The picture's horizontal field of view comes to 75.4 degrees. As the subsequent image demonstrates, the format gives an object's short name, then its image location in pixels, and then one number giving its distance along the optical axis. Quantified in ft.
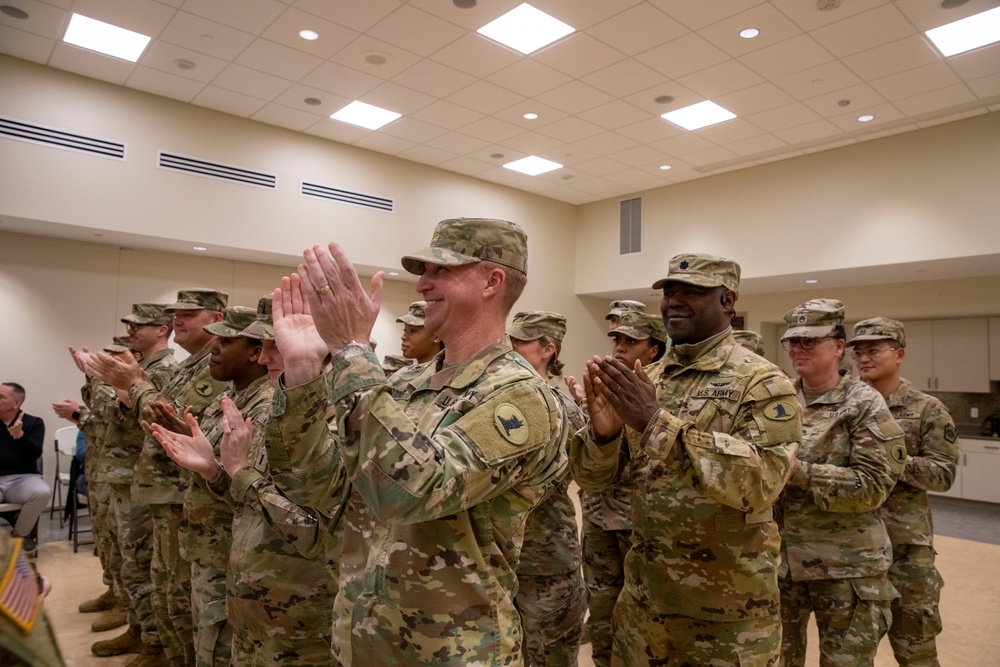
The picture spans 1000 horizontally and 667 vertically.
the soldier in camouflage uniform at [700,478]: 5.73
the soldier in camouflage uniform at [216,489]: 7.60
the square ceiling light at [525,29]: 16.84
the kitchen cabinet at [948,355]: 26.89
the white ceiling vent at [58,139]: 19.15
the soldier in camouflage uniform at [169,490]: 9.30
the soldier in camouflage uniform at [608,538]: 10.11
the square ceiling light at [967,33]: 16.46
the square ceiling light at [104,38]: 17.74
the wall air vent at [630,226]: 31.83
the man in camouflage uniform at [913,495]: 10.23
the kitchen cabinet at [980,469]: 25.90
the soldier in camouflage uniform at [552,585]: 9.22
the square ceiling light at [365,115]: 22.99
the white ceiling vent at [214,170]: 21.90
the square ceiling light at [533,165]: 27.89
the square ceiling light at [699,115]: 22.15
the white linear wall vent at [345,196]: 25.30
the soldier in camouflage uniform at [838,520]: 8.44
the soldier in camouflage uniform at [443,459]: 3.97
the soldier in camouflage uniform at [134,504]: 11.06
